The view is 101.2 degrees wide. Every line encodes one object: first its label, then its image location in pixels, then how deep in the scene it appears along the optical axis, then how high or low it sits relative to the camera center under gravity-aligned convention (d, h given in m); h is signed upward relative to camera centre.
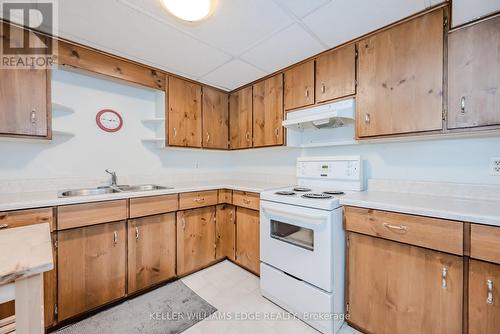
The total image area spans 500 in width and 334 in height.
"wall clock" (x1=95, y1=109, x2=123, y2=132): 2.11 +0.48
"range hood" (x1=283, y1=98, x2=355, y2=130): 1.73 +0.43
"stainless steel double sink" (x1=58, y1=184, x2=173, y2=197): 1.86 -0.25
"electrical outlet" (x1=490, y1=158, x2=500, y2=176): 1.37 -0.01
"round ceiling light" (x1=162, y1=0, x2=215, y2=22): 1.27 +1.00
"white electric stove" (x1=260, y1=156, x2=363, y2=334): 1.44 -0.62
